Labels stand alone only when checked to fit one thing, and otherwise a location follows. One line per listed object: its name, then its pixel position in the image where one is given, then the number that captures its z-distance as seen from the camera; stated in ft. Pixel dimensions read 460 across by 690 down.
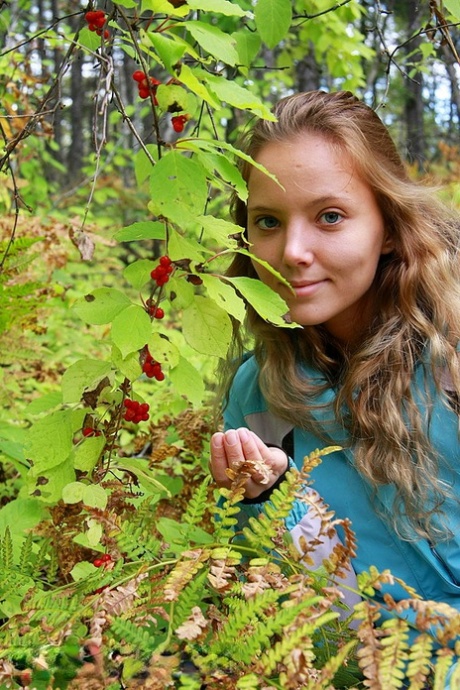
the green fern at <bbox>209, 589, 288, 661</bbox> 1.43
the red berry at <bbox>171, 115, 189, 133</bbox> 1.80
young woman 2.34
